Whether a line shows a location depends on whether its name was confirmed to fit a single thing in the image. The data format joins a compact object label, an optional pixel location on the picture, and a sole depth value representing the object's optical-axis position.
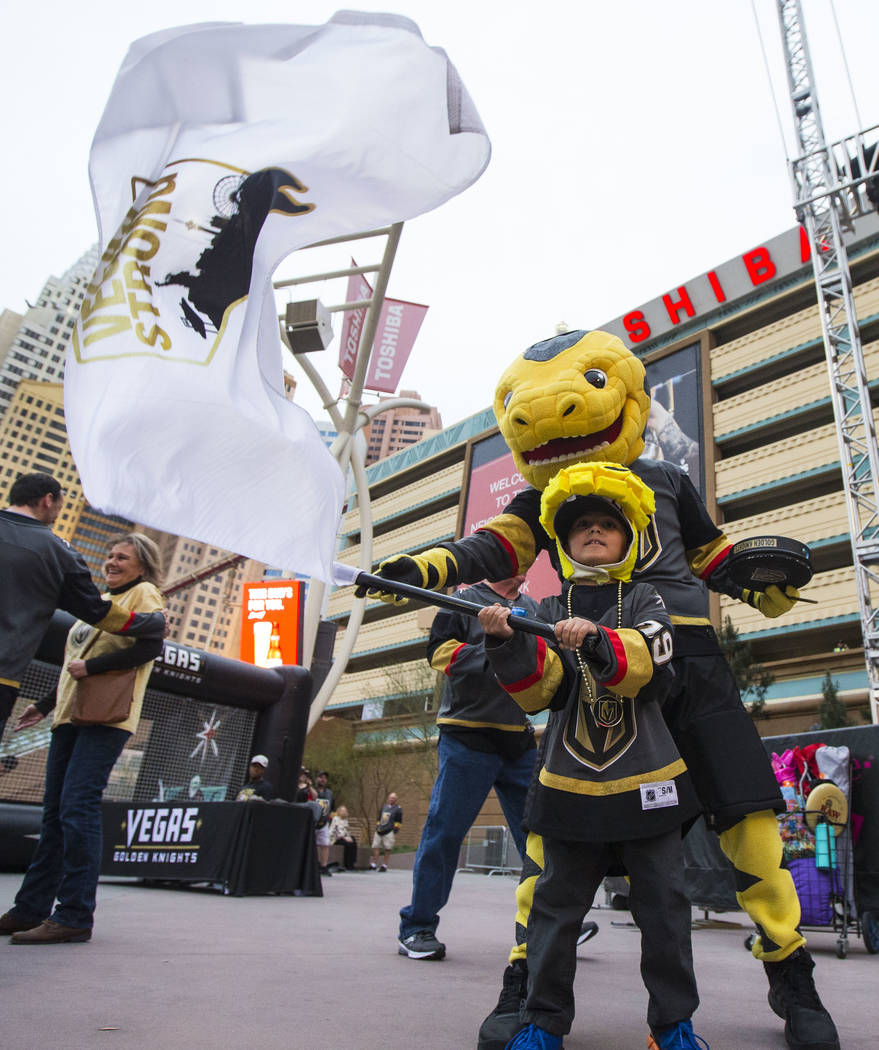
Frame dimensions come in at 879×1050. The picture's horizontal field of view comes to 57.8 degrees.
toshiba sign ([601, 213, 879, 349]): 26.45
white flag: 2.03
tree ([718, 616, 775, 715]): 19.98
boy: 1.59
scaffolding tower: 14.86
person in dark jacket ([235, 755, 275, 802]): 7.84
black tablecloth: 5.54
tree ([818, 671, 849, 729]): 17.78
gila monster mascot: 1.88
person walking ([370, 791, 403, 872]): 16.64
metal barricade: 15.44
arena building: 22.30
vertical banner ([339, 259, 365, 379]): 11.51
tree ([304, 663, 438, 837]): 31.45
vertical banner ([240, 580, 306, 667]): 15.75
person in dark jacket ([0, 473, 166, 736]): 2.65
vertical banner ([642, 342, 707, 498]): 26.30
